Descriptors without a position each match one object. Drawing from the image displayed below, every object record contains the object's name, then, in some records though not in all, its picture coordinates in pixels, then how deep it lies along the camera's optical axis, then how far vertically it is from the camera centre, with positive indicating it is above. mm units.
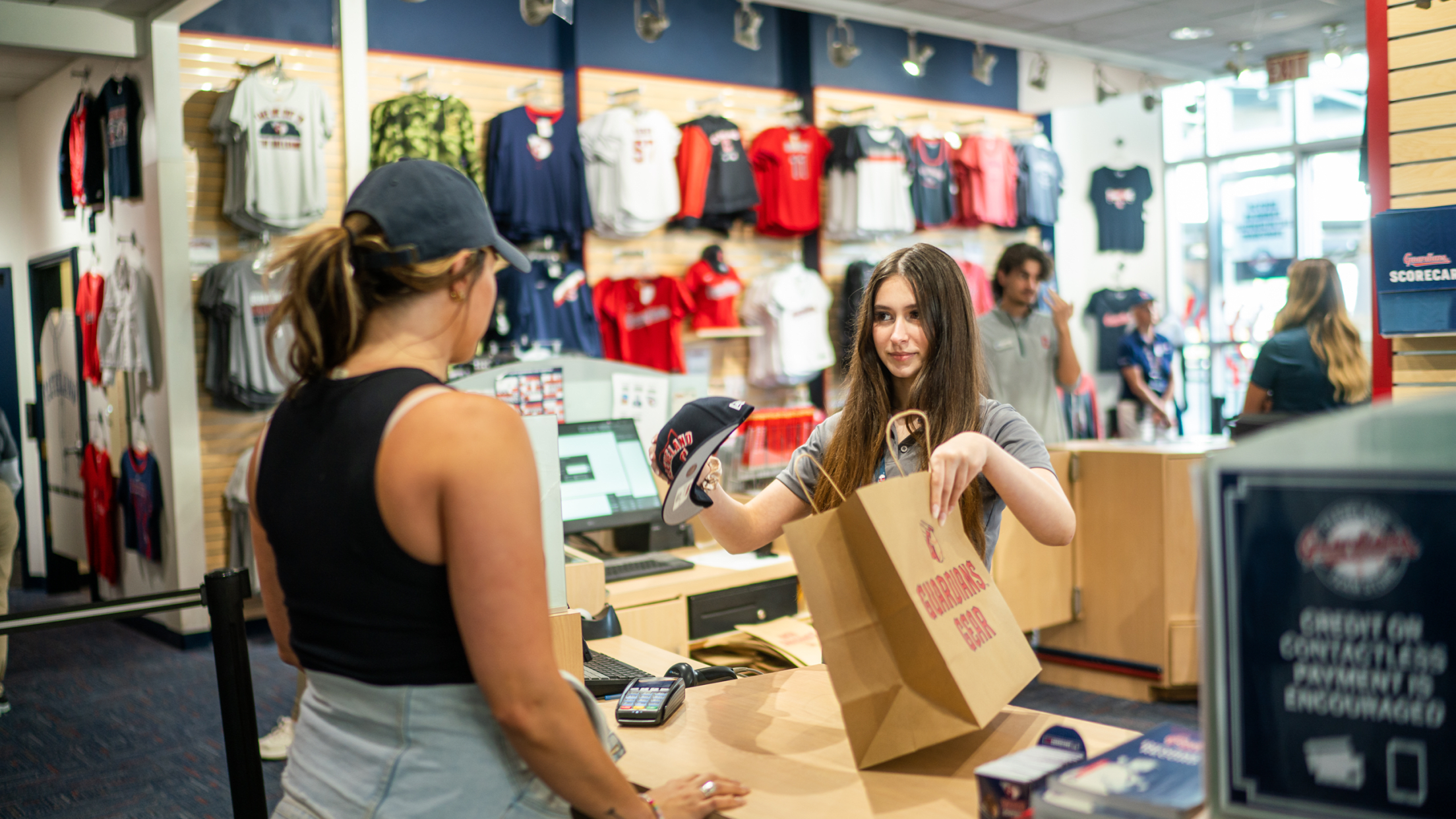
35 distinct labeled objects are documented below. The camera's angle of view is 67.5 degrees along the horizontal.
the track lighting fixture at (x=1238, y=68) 7074 +1785
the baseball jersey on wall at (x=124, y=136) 5520 +1238
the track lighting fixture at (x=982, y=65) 7516 +1986
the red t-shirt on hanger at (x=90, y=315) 6086 +365
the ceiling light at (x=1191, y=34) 8812 +2521
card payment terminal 1655 -528
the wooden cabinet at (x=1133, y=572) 4184 -900
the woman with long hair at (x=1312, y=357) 4250 -70
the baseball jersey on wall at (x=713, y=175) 6809 +1159
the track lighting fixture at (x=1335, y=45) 7320 +2212
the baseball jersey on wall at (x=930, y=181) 7883 +1238
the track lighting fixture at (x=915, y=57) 6867 +1910
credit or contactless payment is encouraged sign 792 -228
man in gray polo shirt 4863 +12
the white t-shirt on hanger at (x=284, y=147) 5336 +1118
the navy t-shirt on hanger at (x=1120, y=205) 9625 +1240
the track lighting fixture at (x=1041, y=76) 7473 +1903
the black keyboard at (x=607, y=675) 1961 -596
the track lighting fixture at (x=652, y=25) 5621 +1736
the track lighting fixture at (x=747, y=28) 6379 +1942
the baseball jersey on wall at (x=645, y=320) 6680 +248
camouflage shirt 5750 +1263
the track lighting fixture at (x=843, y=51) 6652 +1849
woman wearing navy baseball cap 1034 -169
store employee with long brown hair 1854 -101
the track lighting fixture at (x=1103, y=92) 7927 +1867
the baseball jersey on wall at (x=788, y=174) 7277 +1220
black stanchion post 1999 -575
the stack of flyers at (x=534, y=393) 3746 -98
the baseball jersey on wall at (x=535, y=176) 6109 +1072
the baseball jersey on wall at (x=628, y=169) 6434 +1140
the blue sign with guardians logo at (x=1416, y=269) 2734 +171
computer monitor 3393 -375
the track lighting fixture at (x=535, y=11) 4452 +1450
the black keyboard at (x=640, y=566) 3186 -617
